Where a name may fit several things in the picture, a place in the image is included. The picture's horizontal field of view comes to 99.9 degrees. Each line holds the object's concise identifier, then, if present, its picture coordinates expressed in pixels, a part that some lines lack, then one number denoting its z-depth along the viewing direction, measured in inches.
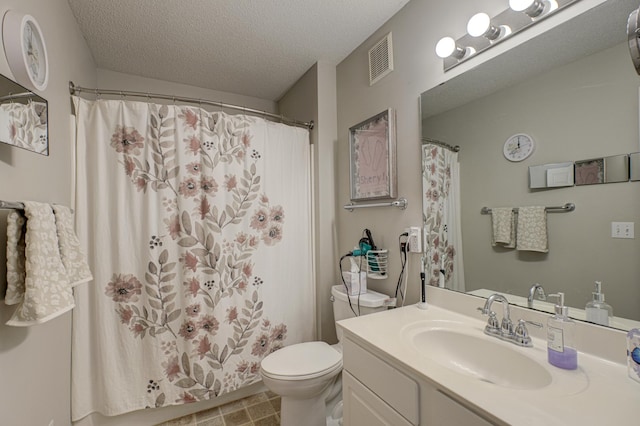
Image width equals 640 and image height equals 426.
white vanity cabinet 29.0
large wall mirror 32.1
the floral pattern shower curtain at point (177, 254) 60.4
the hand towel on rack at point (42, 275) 32.6
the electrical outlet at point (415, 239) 56.6
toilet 54.6
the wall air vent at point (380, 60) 64.2
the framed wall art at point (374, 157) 62.6
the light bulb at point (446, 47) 49.1
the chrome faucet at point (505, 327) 37.1
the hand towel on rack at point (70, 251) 40.1
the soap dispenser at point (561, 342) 31.1
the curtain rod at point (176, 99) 59.2
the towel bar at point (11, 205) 30.4
